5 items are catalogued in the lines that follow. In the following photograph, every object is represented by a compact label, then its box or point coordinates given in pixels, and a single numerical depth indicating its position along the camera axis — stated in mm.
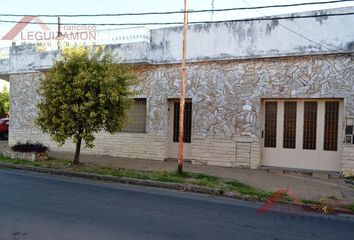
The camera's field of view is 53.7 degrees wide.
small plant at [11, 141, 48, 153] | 13164
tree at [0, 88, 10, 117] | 27828
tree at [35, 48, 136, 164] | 10930
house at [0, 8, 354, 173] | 11031
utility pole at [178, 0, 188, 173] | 10641
